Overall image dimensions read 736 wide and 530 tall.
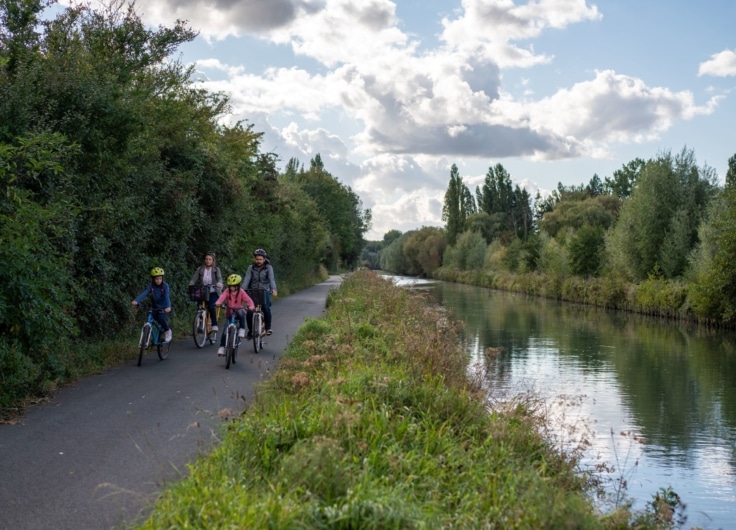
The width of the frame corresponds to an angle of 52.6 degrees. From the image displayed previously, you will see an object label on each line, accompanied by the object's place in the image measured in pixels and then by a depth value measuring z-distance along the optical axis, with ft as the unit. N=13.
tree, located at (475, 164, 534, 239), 407.03
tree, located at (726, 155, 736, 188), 313.40
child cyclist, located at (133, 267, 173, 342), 43.88
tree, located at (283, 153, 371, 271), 259.80
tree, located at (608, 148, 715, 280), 141.90
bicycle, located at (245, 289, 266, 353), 48.96
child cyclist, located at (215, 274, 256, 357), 44.75
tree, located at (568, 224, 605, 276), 184.34
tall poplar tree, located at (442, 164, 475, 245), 390.01
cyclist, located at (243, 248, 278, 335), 50.58
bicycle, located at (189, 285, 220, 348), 51.96
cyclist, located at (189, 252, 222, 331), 52.24
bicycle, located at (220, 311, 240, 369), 42.42
